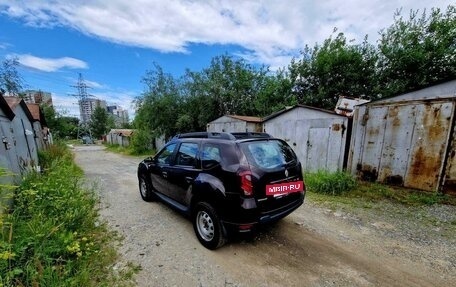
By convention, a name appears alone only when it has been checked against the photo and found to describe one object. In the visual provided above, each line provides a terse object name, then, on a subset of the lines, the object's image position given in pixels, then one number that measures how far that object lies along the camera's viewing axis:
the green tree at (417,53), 9.54
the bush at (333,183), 5.64
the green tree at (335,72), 11.35
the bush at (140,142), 17.83
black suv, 2.73
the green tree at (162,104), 15.79
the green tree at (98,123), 50.38
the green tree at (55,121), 25.82
